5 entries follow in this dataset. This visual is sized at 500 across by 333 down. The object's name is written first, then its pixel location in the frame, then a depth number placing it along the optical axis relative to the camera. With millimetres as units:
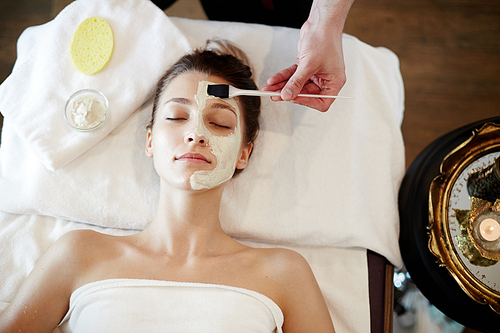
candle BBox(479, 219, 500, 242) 1239
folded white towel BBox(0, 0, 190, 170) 1427
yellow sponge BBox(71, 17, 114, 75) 1482
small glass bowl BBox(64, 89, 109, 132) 1419
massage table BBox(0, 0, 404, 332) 1411
